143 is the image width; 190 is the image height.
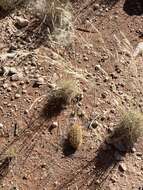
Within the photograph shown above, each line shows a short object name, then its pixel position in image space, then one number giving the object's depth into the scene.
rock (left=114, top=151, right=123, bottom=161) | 3.48
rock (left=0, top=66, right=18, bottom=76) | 3.81
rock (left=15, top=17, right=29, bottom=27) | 4.12
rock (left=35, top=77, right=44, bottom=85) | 3.76
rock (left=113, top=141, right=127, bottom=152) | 3.50
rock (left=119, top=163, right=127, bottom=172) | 3.44
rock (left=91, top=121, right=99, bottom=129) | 3.60
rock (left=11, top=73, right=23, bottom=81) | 3.78
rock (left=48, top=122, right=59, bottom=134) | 3.59
